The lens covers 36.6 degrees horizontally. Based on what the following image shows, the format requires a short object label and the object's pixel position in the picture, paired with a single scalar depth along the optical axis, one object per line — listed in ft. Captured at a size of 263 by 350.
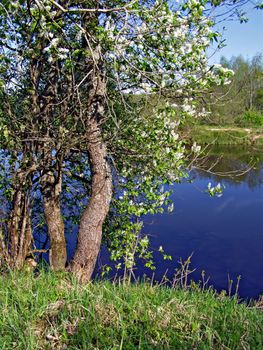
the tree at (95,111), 17.44
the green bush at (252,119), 144.96
